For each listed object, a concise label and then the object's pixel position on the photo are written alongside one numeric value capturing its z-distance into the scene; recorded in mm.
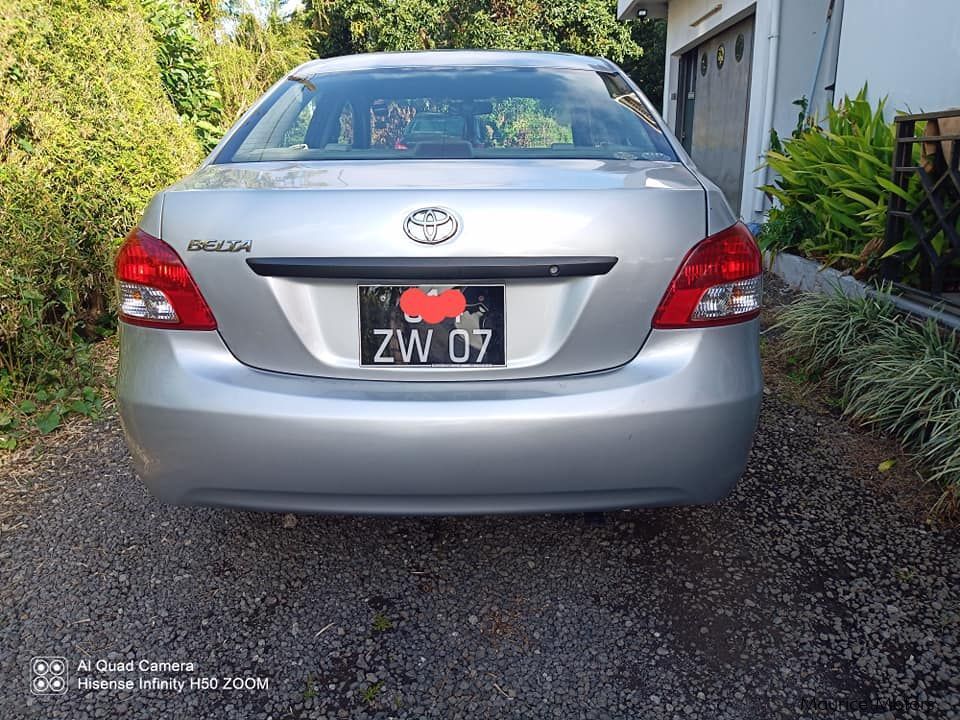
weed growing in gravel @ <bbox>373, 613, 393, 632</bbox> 2126
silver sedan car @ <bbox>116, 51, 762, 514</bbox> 1768
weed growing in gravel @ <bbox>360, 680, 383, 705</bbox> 1864
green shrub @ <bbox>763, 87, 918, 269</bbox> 4613
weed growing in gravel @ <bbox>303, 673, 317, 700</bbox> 1879
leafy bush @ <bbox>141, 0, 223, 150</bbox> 7371
